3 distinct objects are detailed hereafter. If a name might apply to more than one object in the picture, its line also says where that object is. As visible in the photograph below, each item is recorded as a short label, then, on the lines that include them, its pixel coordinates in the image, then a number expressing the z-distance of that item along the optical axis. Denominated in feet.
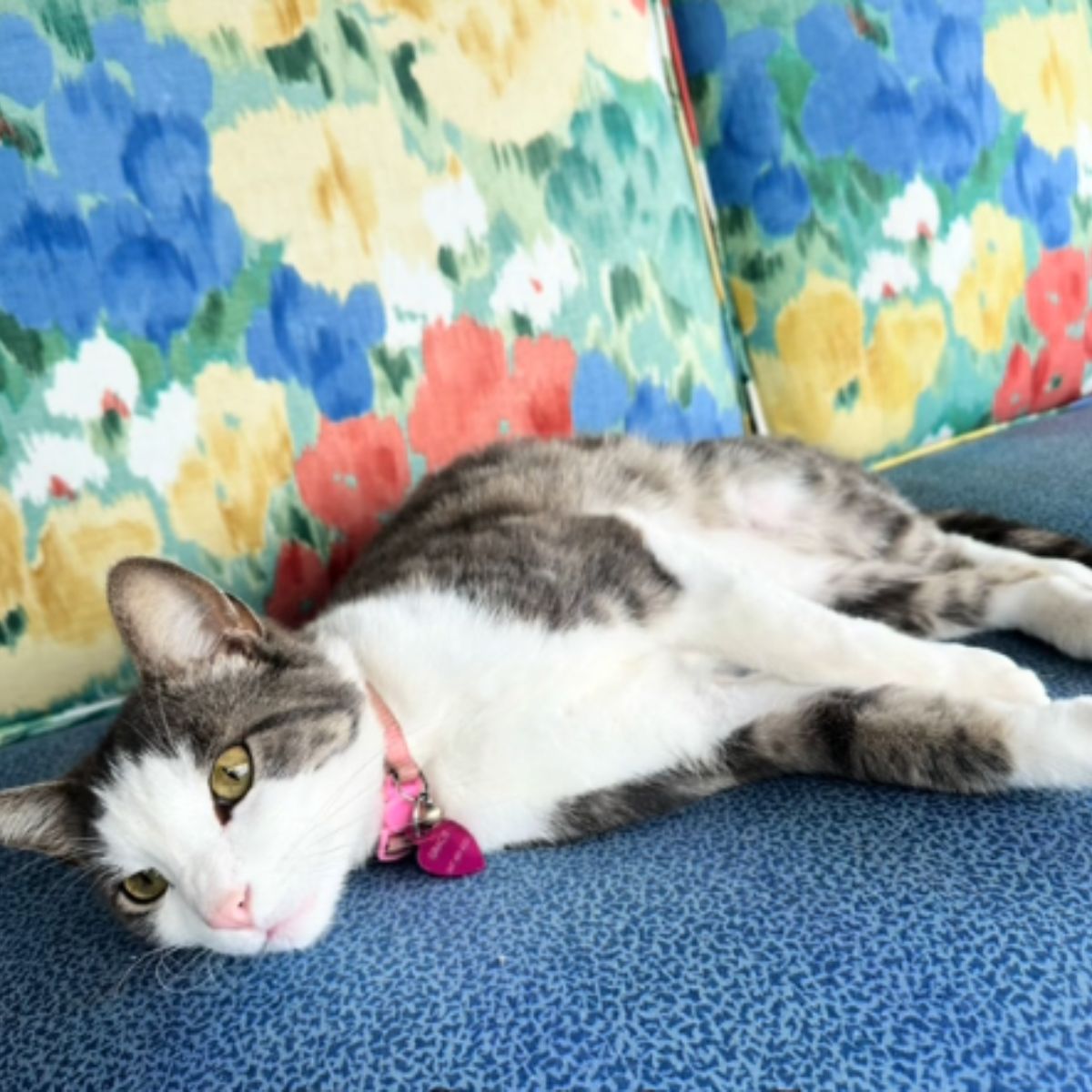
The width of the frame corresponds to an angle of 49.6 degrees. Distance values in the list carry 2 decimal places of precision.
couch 1.00
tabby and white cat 1.28
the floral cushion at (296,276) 1.70
